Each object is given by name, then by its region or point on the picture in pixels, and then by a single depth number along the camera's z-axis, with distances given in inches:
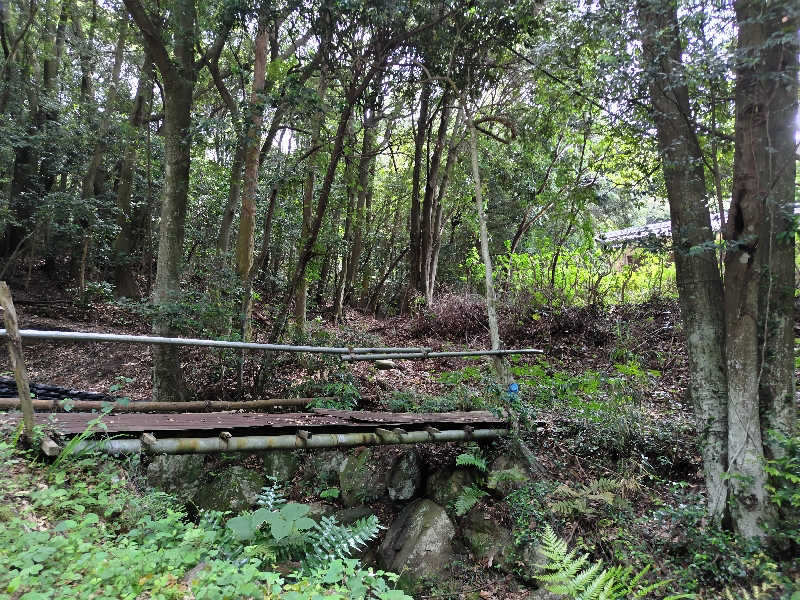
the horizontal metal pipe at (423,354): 205.9
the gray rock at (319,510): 212.5
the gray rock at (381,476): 225.0
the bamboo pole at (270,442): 130.1
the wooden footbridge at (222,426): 121.0
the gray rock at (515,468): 188.7
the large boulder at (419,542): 186.4
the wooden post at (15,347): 110.6
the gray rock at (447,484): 209.7
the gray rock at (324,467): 235.8
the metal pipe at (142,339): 117.6
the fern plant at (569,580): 97.7
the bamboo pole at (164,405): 192.8
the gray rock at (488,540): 177.0
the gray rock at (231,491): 212.7
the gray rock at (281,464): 236.5
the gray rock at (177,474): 213.9
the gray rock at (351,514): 211.2
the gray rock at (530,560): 166.2
